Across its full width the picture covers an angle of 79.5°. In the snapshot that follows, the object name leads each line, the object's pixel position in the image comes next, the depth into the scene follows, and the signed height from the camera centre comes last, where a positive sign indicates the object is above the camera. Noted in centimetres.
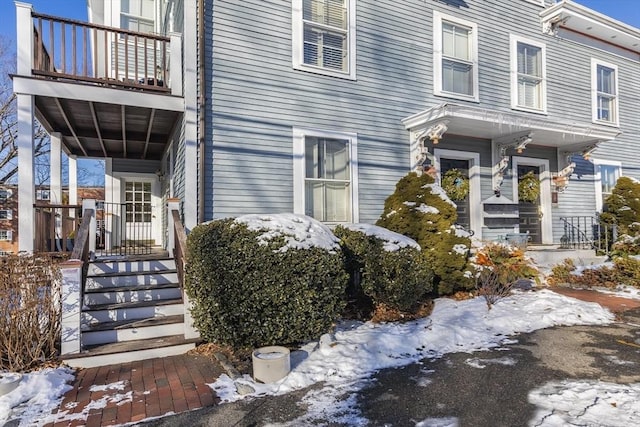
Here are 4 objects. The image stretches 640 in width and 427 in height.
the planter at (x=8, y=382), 329 -144
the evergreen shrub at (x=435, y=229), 623 -26
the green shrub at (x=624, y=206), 949 +13
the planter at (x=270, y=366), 356 -141
